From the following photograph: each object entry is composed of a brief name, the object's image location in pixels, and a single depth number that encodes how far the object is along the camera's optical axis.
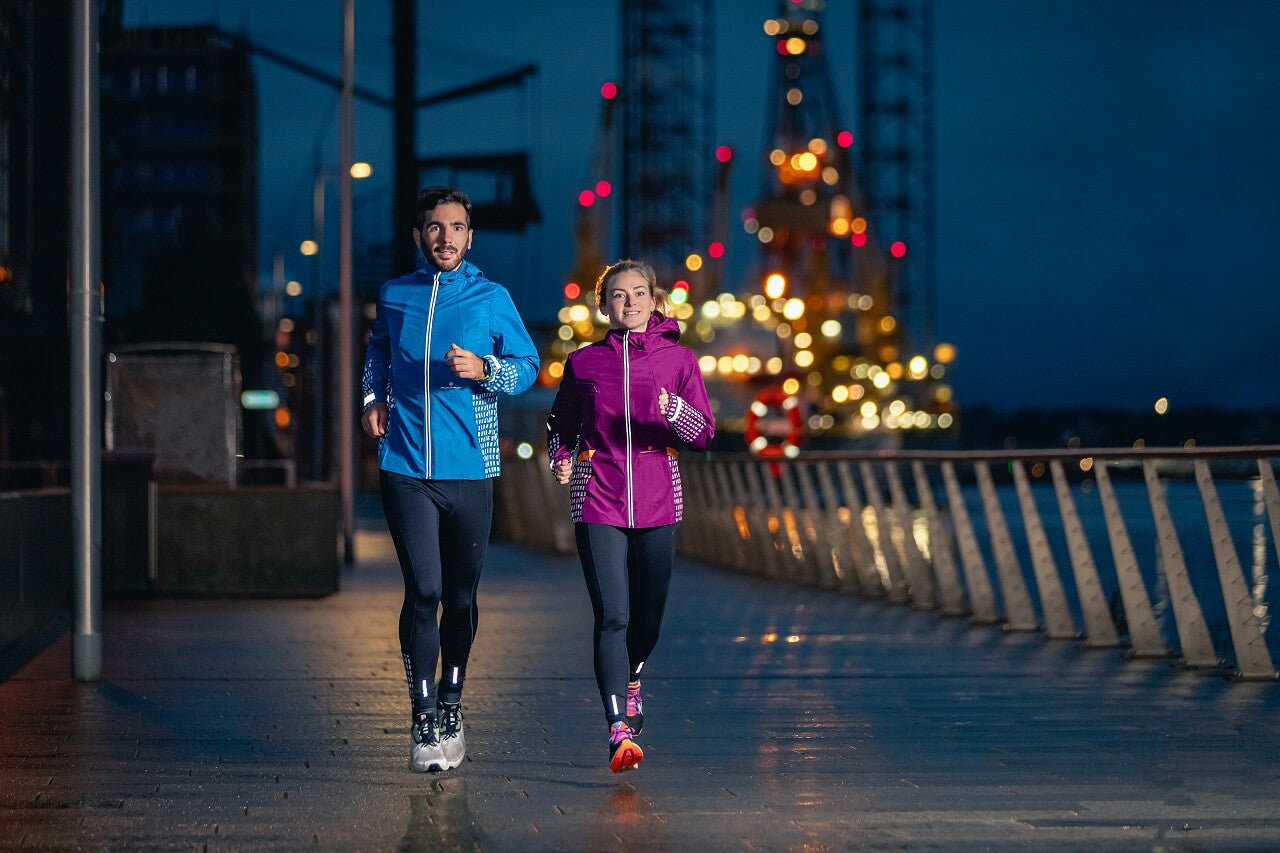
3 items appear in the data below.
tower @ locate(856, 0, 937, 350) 135.88
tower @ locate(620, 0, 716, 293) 121.56
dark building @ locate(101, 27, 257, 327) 104.25
